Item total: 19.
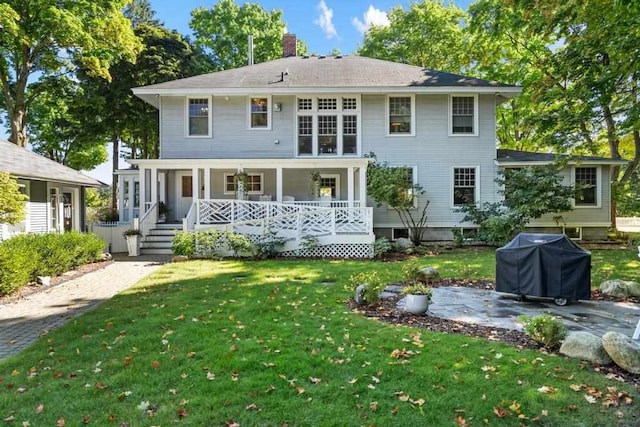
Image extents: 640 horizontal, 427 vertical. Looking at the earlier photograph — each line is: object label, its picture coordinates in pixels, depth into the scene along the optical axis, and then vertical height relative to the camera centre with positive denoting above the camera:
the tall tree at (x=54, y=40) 15.92 +7.35
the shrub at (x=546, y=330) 4.61 -1.41
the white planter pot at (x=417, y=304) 5.93 -1.39
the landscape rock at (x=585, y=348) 4.23 -1.50
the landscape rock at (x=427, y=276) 8.48 -1.40
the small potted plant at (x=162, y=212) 15.77 -0.07
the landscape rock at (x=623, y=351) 4.02 -1.45
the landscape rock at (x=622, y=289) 7.13 -1.42
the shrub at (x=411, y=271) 8.14 -1.26
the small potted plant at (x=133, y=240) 13.30 -1.00
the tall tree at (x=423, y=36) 25.94 +11.78
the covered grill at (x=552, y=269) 6.55 -0.98
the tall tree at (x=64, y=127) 21.31 +5.57
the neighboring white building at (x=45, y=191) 11.44 +0.67
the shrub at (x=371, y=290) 6.30 -1.27
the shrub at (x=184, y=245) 11.93 -1.04
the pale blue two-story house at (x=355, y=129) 15.74 +3.26
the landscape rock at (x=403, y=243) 13.92 -1.16
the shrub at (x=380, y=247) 12.56 -1.17
